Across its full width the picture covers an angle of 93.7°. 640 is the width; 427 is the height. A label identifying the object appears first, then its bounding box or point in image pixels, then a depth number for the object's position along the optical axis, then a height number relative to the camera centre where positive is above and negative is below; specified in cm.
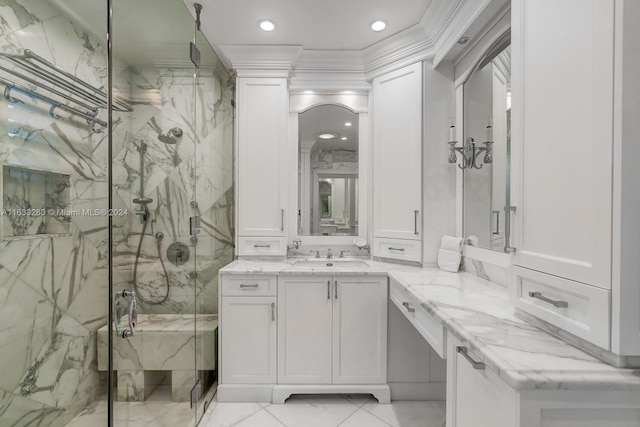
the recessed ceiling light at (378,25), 211 +133
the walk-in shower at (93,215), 106 -3
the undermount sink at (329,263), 241 -43
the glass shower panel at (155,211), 134 -1
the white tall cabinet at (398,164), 224 +37
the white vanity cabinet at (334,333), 210 -86
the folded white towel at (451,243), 208 -22
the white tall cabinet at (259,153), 244 +47
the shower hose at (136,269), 143 -29
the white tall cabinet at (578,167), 78 +14
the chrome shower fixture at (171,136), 164 +41
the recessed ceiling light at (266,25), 211 +132
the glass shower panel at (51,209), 103 +0
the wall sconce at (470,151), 183 +41
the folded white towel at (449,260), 207 -34
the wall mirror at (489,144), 168 +43
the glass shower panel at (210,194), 204 +12
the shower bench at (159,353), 132 -77
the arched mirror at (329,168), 270 +38
